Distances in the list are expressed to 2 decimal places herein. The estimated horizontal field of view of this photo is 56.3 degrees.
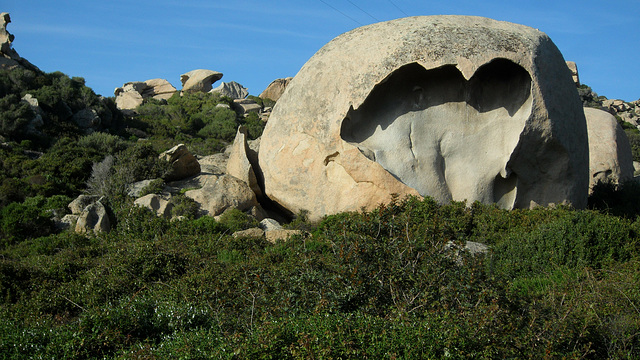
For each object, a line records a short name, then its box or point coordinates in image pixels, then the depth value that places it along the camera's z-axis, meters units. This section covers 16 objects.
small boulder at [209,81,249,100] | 46.81
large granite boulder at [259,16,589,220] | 11.66
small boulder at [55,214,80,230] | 12.83
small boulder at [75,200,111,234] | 12.10
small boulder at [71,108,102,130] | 26.36
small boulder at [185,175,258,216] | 12.95
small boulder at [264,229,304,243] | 10.98
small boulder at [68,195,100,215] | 13.51
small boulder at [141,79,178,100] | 46.00
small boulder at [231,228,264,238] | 10.81
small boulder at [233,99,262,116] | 39.16
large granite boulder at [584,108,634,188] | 17.41
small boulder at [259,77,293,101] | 47.69
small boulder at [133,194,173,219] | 12.70
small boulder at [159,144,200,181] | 15.05
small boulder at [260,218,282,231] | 12.30
